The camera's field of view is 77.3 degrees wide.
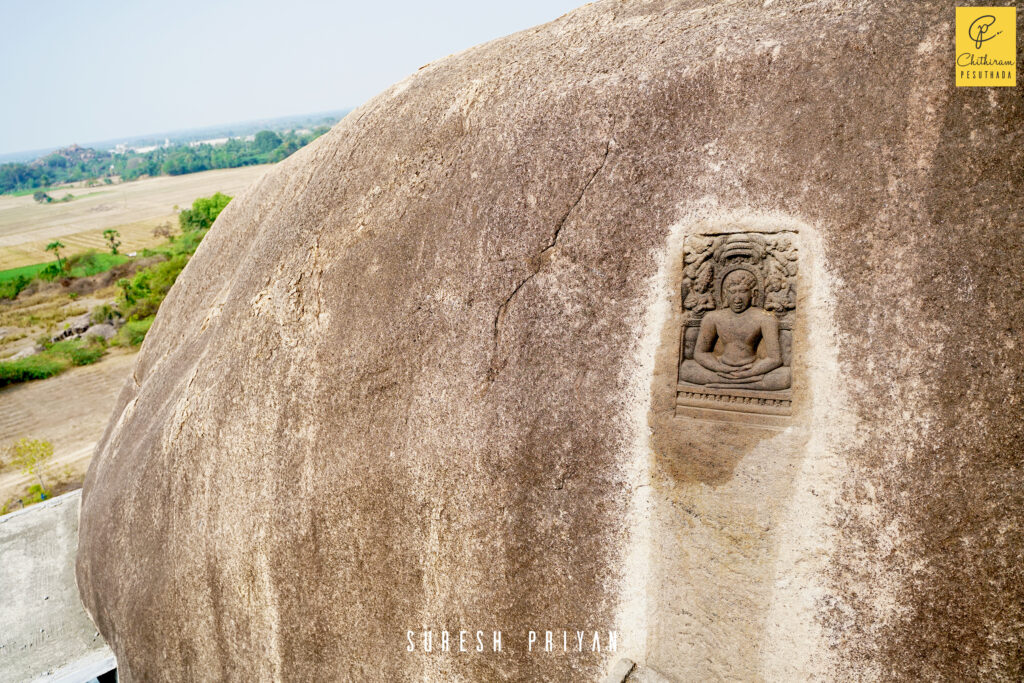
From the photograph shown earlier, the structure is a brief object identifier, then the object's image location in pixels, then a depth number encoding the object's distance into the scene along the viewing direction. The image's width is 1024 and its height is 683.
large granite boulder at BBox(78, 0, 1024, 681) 3.22
